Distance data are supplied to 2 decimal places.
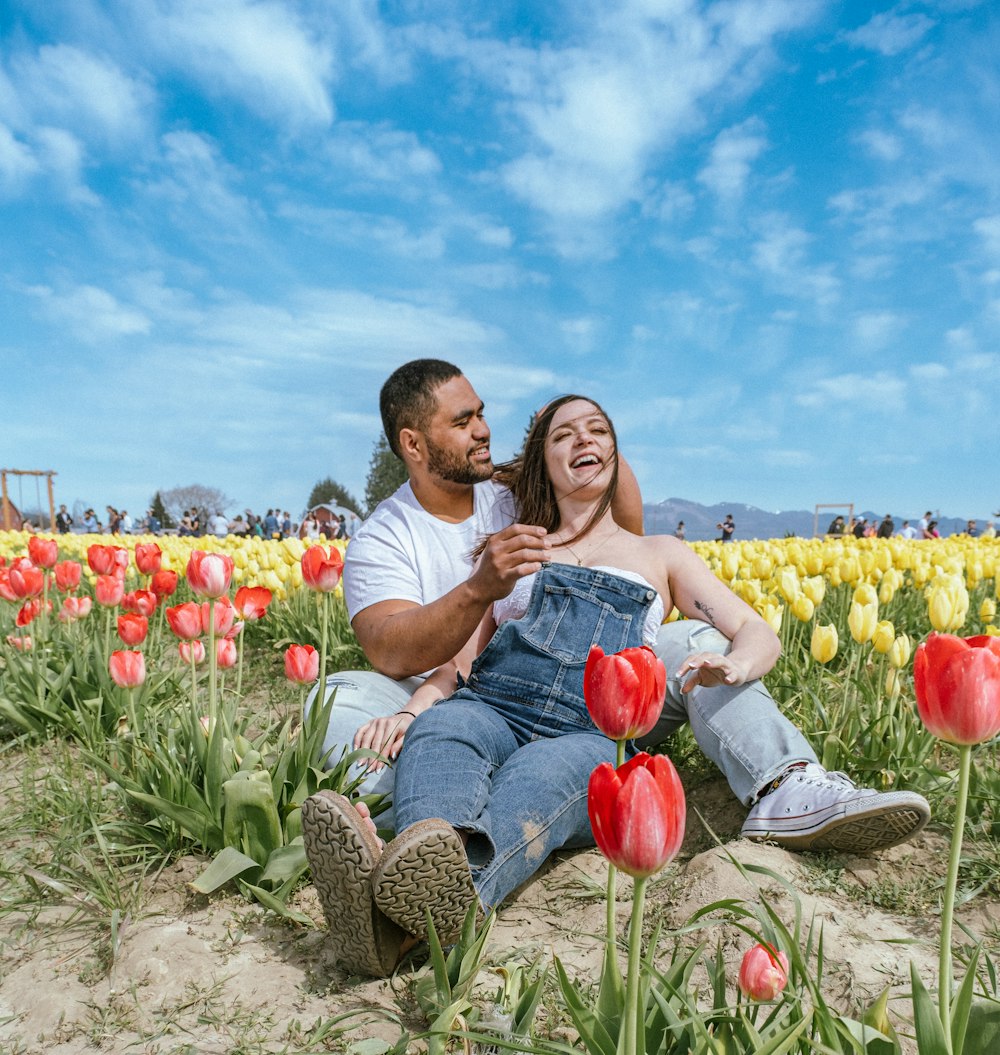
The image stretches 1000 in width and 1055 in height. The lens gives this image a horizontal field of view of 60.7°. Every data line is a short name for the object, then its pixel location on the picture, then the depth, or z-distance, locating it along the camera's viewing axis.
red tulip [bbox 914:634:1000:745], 1.08
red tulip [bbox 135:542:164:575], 3.37
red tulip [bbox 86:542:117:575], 3.57
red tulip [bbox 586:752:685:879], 0.95
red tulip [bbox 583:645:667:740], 1.23
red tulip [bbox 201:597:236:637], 2.71
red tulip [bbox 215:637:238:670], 2.87
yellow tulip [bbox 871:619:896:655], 2.78
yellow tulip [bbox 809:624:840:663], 2.86
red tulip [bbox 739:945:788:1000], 1.28
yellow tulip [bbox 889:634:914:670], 2.69
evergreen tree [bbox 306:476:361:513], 51.00
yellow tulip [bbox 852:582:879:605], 2.96
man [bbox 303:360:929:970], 2.15
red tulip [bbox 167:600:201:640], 2.60
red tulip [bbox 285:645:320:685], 2.59
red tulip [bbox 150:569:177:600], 3.43
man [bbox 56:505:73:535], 27.06
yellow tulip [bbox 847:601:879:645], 2.77
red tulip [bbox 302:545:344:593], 2.60
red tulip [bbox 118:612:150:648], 2.93
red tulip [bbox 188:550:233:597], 2.41
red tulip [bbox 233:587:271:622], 2.88
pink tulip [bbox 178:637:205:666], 2.76
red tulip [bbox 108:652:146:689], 2.68
